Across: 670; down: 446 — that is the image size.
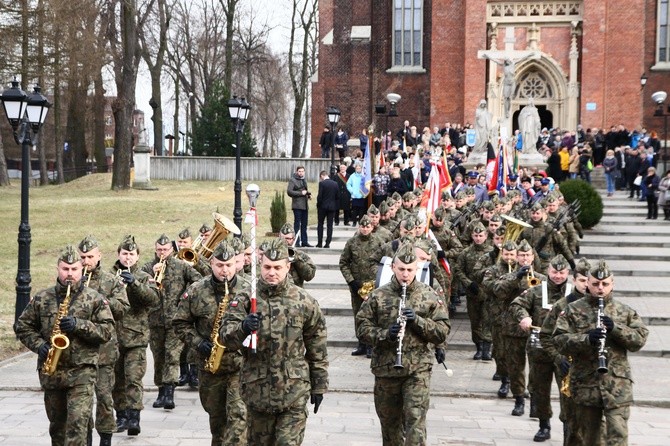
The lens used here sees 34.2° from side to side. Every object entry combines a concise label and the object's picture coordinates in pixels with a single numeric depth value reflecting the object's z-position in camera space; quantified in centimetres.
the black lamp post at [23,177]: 1584
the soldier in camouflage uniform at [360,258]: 1692
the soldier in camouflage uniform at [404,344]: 948
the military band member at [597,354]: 927
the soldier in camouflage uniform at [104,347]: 1068
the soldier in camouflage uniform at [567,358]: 984
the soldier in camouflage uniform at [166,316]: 1294
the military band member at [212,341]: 982
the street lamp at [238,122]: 2303
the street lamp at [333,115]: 3169
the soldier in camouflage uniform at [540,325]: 1178
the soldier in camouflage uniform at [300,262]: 1459
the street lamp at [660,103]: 3706
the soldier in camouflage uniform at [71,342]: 974
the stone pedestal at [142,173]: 4106
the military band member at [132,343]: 1179
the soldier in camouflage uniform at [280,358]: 870
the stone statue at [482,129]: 3425
